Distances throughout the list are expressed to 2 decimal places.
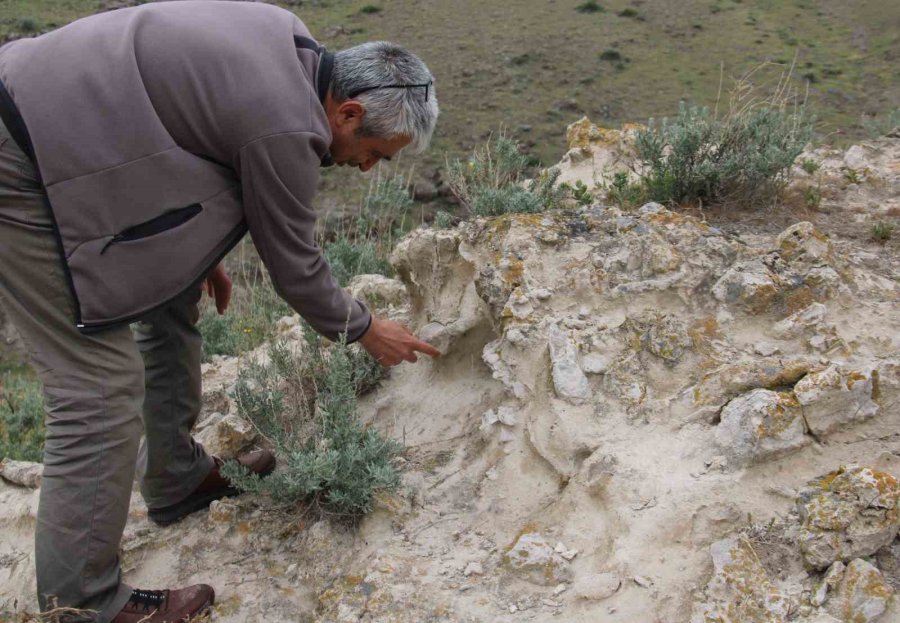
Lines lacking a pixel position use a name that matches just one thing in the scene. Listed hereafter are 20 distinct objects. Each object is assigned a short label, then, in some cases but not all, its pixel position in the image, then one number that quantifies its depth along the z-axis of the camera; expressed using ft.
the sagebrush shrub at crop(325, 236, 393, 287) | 16.46
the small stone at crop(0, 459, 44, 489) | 10.85
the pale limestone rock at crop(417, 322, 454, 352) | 10.16
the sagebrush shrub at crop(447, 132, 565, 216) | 11.69
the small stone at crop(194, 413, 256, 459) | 10.18
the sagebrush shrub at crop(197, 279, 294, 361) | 14.34
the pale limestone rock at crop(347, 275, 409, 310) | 13.88
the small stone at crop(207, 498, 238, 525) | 8.89
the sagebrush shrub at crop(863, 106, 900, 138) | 18.63
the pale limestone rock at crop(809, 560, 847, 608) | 6.17
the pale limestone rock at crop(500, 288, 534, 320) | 9.14
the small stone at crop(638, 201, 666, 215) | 10.55
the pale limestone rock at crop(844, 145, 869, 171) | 14.43
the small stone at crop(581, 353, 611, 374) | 8.50
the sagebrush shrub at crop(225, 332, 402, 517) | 8.16
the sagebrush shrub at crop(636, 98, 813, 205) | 11.87
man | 6.52
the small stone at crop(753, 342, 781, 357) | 8.41
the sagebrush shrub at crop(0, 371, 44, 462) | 14.26
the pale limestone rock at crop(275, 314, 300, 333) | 14.39
